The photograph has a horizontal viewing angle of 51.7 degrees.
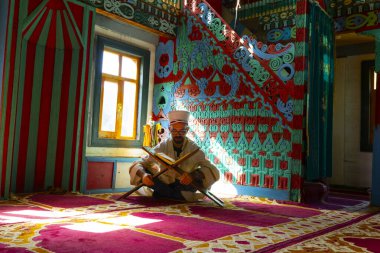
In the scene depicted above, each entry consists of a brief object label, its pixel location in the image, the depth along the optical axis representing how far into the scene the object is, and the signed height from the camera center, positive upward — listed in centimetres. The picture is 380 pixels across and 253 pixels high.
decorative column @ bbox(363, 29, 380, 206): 545 +1
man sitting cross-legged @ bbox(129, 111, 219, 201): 493 -24
